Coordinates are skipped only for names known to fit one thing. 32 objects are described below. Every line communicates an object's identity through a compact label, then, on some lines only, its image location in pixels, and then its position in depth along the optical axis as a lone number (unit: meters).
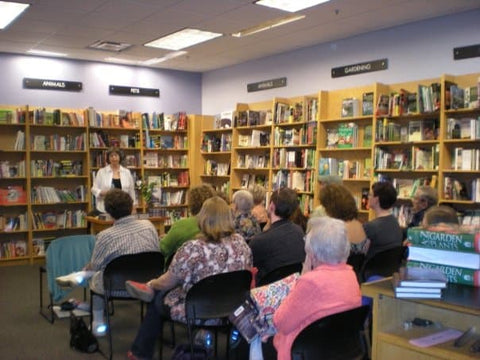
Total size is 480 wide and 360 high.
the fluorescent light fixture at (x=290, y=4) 5.63
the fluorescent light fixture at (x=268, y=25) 6.32
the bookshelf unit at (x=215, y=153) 9.17
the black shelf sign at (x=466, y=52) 5.79
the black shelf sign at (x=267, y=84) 8.36
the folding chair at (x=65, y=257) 4.73
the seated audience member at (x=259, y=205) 5.37
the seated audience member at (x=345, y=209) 4.20
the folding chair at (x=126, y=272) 3.92
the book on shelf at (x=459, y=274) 2.09
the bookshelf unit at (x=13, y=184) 7.92
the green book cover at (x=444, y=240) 2.04
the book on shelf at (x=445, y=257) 2.08
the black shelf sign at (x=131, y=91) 9.33
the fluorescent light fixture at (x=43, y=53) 8.34
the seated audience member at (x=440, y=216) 3.73
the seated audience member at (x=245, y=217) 4.62
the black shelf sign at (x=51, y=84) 8.52
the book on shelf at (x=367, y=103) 6.61
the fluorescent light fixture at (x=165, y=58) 8.48
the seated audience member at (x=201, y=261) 3.30
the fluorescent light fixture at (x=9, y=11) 5.88
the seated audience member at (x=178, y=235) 4.14
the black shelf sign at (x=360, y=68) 6.80
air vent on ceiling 7.83
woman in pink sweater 2.38
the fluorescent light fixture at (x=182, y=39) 7.15
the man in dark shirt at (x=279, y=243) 3.75
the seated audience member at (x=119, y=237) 4.09
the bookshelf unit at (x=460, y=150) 5.55
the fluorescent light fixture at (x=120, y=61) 8.91
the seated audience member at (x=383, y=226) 4.32
